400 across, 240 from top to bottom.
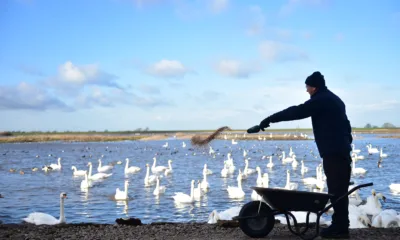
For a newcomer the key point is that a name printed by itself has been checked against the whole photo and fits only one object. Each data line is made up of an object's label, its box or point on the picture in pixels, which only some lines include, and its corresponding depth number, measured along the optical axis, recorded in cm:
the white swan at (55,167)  3676
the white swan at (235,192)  2000
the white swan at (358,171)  2936
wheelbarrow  746
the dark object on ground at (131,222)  1078
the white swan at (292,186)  2178
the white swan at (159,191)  2163
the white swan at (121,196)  2019
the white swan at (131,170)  3388
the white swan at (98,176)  2920
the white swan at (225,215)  1206
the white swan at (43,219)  1341
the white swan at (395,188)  2115
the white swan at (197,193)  2005
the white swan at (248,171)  3045
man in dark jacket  765
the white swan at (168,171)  3234
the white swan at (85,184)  2505
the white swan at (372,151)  4870
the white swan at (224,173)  3028
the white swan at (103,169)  3542
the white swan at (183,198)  1875
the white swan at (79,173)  3234
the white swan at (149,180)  2684
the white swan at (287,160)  4016
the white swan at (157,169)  3434
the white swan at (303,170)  3108
